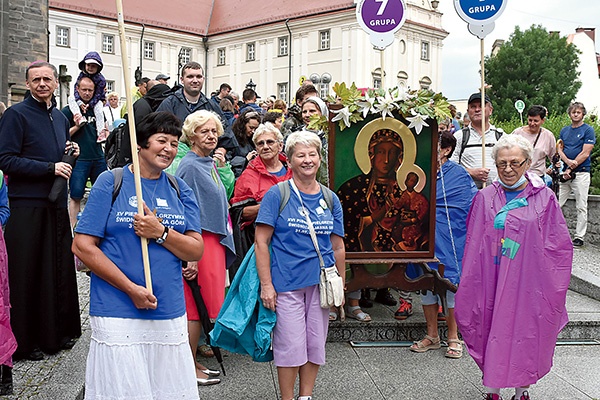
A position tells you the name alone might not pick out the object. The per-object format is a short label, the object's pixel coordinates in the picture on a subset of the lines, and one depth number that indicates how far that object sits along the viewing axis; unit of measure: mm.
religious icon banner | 5938
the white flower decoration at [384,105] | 5840
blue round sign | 6508
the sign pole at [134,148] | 3158
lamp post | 19938
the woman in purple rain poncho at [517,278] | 4340
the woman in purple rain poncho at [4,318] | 3908
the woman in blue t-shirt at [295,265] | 4238
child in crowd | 6352
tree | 58125
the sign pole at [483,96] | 5910
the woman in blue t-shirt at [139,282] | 3262
